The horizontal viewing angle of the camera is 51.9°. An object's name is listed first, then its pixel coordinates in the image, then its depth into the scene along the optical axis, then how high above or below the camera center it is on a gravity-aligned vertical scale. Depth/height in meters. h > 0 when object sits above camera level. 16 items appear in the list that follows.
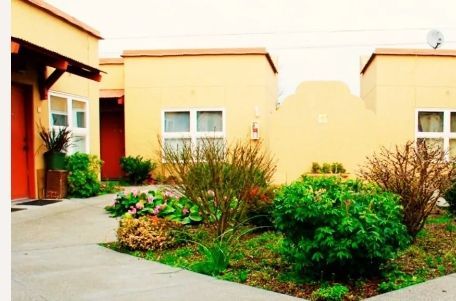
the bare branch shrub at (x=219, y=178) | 6.12 -0.44
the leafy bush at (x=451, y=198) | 7.76 -0.91
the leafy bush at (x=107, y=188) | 11.95 -1.13
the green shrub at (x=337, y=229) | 4.28 -0.79
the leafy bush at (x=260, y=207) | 7.01 -0.95
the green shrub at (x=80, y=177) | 10.73 -0.73
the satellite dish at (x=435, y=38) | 16.20 +3.68
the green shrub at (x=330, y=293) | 4.00 -1.29
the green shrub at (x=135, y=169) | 15.12 -0.77
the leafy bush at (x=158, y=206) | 7.49 -1.04
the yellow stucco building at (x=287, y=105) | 14.95 +1.32
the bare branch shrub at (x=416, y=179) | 6.10 -0.46
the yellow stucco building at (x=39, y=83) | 9.80 +1.42
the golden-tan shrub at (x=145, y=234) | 5.96 -1.17
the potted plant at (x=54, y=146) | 10.40 -0.02
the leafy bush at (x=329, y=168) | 14.52 -0.73
